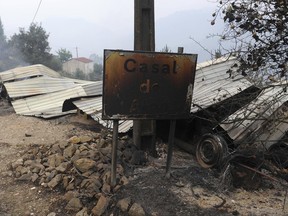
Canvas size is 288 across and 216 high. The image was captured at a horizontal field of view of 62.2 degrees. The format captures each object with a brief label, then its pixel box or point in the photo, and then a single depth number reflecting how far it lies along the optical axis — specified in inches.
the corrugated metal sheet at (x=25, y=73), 317.1
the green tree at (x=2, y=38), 976.9
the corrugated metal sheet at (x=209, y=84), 170.5
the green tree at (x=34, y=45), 821.8
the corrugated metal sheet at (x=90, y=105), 203.5
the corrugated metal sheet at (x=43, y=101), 248.0
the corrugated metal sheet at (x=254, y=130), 143.8
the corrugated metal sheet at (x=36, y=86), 282.0
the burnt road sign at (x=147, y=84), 107.1
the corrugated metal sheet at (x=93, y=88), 243.8
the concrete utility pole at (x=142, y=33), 136.8
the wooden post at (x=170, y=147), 124.4
